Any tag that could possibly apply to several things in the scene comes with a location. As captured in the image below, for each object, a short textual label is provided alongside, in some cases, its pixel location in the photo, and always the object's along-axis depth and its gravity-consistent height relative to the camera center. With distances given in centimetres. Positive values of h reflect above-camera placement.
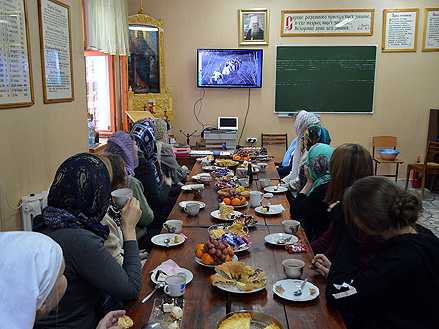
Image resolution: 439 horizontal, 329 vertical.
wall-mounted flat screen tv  620 +37
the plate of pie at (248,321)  141 -79
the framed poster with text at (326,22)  610 +106
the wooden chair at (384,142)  635 -74
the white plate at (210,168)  413 -76
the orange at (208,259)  188 -76
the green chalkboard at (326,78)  620 +23
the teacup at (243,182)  339 -73
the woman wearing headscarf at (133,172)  275 -57
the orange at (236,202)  285 -75
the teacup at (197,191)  311 -74
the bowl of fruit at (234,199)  285 -74
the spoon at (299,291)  166 -80
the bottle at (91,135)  444 -47
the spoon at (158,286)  169 -81
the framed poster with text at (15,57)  237 +21
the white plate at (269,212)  269 -78
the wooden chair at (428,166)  559 -99
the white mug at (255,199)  287 -73
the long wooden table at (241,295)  151 -82
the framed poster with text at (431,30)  605 +94
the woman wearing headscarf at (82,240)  149 -54
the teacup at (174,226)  231 -75
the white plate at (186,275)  178 -80
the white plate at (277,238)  218 -78
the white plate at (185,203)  284 -77
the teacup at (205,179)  355 -74
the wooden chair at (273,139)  646 -72
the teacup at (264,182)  340 -73
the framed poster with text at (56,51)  286 +30
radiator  255 -73
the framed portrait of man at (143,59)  591 +47
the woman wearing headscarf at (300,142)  437 -53
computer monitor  610 -45
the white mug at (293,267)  178 -76
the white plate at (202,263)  188 -78
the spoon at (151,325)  140 -80
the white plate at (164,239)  215 -78
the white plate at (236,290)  165 -79
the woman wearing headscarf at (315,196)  263 -67
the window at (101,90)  542 +2
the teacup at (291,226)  229 -74
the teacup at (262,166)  421 -74
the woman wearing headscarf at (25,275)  89 -41
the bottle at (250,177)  362 -74
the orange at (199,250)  195 -74
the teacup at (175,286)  164 -77
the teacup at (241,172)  381 -73
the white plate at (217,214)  255 -77
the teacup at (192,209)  264 -74
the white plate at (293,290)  163 -80
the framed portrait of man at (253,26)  613 +100
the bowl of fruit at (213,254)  188 -74
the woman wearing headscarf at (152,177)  320 -68
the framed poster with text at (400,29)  605 +95
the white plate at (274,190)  327 -77
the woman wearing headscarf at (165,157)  410 -65
